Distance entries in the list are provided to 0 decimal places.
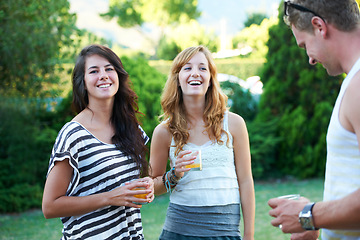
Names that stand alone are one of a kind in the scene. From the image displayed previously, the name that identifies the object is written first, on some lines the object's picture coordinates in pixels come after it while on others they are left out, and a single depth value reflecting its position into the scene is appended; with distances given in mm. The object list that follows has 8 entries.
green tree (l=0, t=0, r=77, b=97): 6652
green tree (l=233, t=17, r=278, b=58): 28641
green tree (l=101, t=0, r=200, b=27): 40656
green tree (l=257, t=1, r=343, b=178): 8578
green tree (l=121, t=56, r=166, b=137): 7961
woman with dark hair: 2346
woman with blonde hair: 2727
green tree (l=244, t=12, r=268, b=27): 38500
